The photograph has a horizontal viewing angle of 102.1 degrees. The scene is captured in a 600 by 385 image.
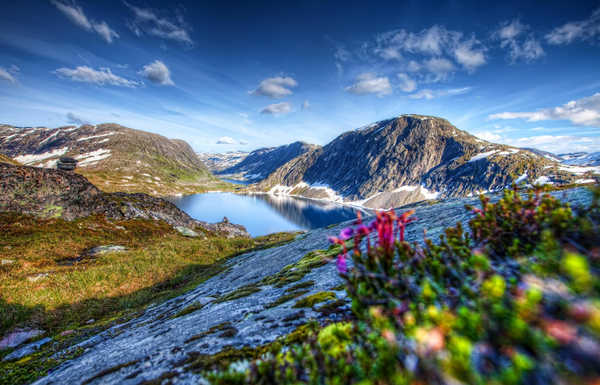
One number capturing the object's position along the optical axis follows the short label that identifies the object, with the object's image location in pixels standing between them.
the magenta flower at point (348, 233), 3.39
